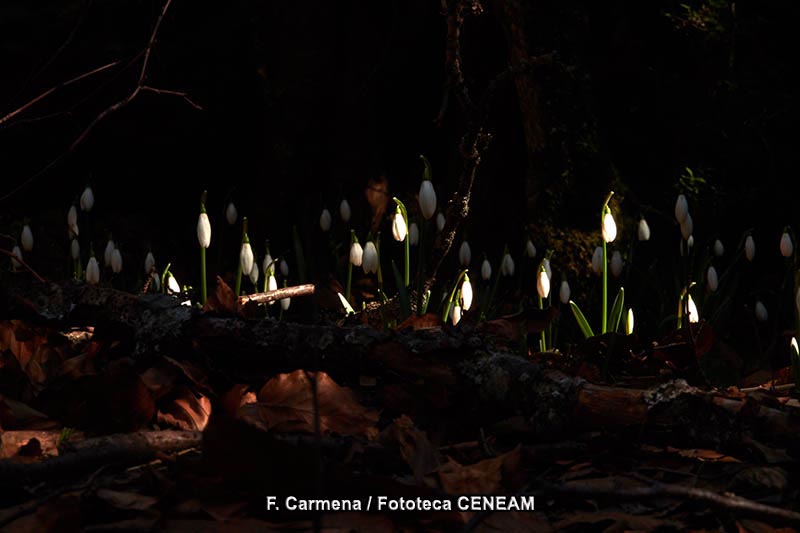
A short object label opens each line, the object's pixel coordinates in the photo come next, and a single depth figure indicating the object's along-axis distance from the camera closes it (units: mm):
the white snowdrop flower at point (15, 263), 4121
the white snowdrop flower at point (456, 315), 3389
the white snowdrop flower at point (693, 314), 3446
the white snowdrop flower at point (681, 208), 3365
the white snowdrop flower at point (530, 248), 4238
